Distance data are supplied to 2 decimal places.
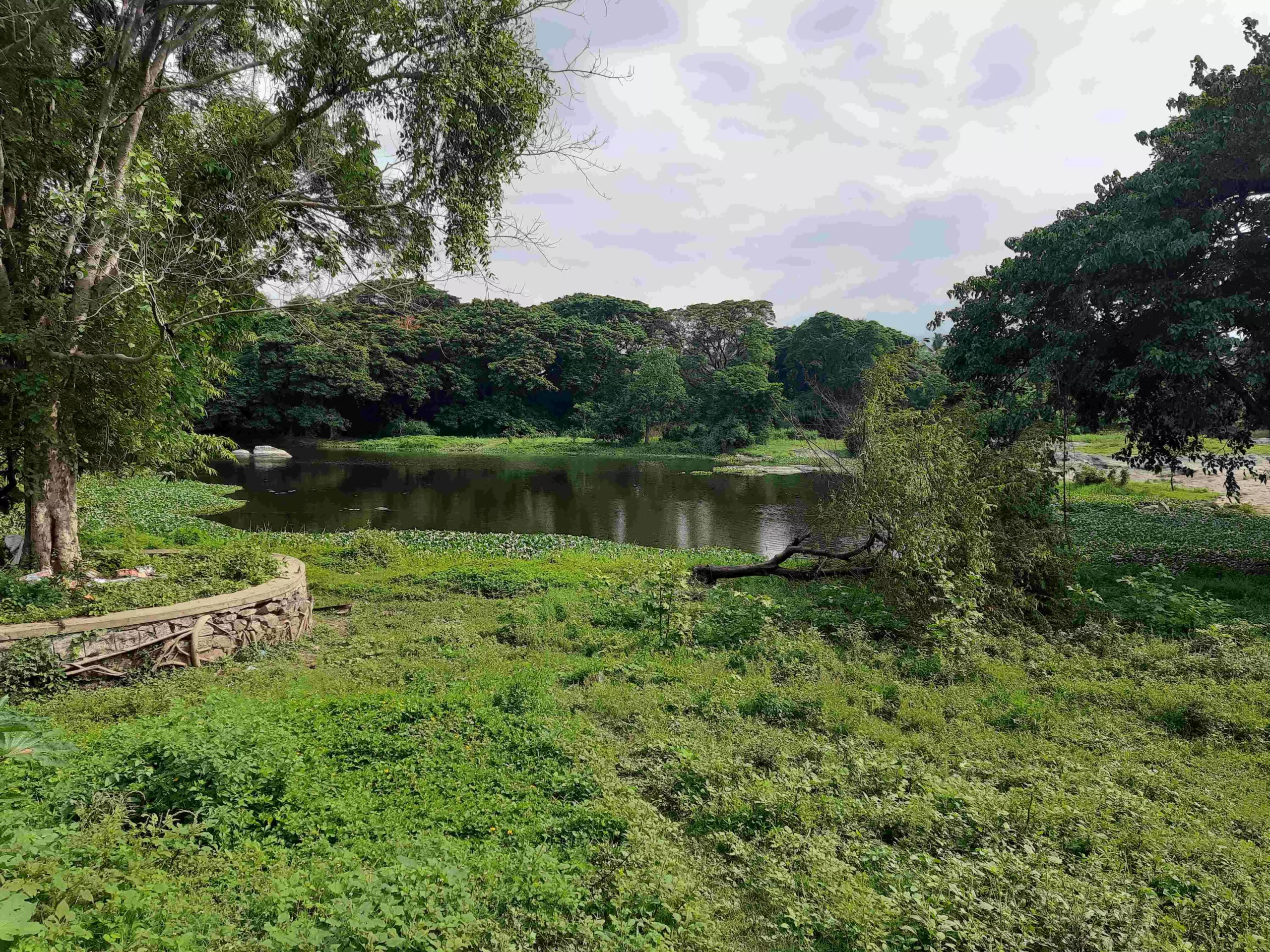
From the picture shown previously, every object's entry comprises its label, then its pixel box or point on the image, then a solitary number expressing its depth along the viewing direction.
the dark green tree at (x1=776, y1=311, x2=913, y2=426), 60.12
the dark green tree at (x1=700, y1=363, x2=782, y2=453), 51.69
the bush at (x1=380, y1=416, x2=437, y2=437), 61.56
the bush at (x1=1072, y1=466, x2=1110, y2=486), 29.25
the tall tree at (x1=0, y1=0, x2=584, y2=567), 8.07
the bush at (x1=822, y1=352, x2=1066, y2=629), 9.65
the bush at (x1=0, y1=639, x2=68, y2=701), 6.70
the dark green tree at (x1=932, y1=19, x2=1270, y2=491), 11.48
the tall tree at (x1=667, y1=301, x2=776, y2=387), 67.38
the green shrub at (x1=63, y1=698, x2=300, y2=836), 4.34
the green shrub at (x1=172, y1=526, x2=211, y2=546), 14.85
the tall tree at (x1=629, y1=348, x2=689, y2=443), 55.12
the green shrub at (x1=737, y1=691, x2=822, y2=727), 6.61
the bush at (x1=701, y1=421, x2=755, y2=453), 51.69
